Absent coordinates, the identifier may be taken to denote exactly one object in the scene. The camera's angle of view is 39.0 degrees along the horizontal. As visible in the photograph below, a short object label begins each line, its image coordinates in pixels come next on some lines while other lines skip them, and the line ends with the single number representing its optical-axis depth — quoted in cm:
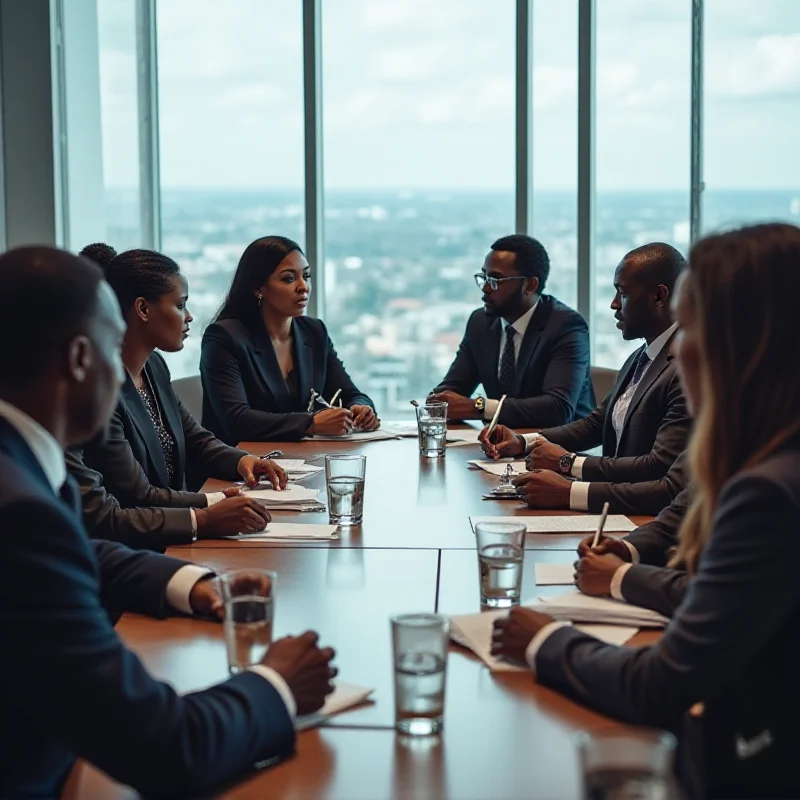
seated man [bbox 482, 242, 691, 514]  292
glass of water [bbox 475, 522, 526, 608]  202
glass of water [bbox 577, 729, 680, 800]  100
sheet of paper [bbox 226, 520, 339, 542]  264
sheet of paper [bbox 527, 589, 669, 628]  192
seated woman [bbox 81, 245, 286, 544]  301
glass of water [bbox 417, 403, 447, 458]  382
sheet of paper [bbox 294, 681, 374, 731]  152
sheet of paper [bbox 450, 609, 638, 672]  179
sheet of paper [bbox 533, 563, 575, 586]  222
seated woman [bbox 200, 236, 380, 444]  457
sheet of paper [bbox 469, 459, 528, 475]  351
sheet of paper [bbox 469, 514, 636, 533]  271
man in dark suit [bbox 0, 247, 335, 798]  126
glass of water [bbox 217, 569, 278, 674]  165
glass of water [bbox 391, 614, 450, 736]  149
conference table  136
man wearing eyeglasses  488
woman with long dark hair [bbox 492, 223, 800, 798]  138
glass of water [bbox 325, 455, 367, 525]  279
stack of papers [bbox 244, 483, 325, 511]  299
